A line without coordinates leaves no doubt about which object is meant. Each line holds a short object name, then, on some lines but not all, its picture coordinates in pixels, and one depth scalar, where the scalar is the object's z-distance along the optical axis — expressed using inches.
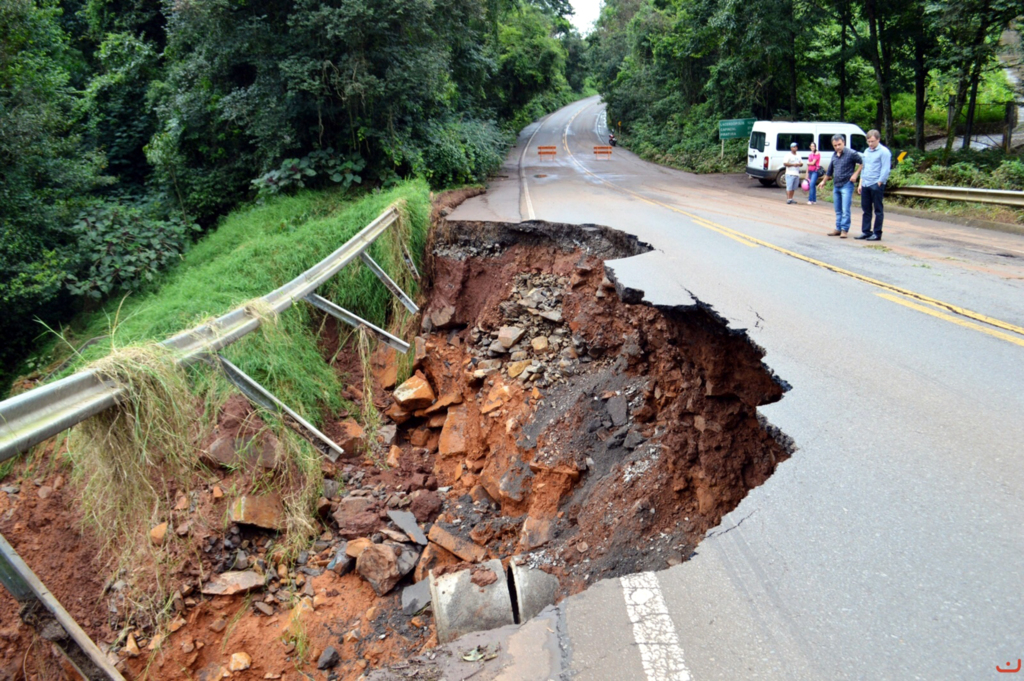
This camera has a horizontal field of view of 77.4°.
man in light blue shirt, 386.0
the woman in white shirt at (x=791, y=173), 649.0
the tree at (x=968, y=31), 559.8
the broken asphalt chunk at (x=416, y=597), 204.6
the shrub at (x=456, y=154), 622.5
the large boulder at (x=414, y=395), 319.0
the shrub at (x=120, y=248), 485.7
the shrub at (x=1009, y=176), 549.3
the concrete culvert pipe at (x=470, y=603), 148.6
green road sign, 1101.7
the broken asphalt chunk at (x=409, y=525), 237.5
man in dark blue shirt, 408.2
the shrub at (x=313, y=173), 538.0
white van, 814.5
